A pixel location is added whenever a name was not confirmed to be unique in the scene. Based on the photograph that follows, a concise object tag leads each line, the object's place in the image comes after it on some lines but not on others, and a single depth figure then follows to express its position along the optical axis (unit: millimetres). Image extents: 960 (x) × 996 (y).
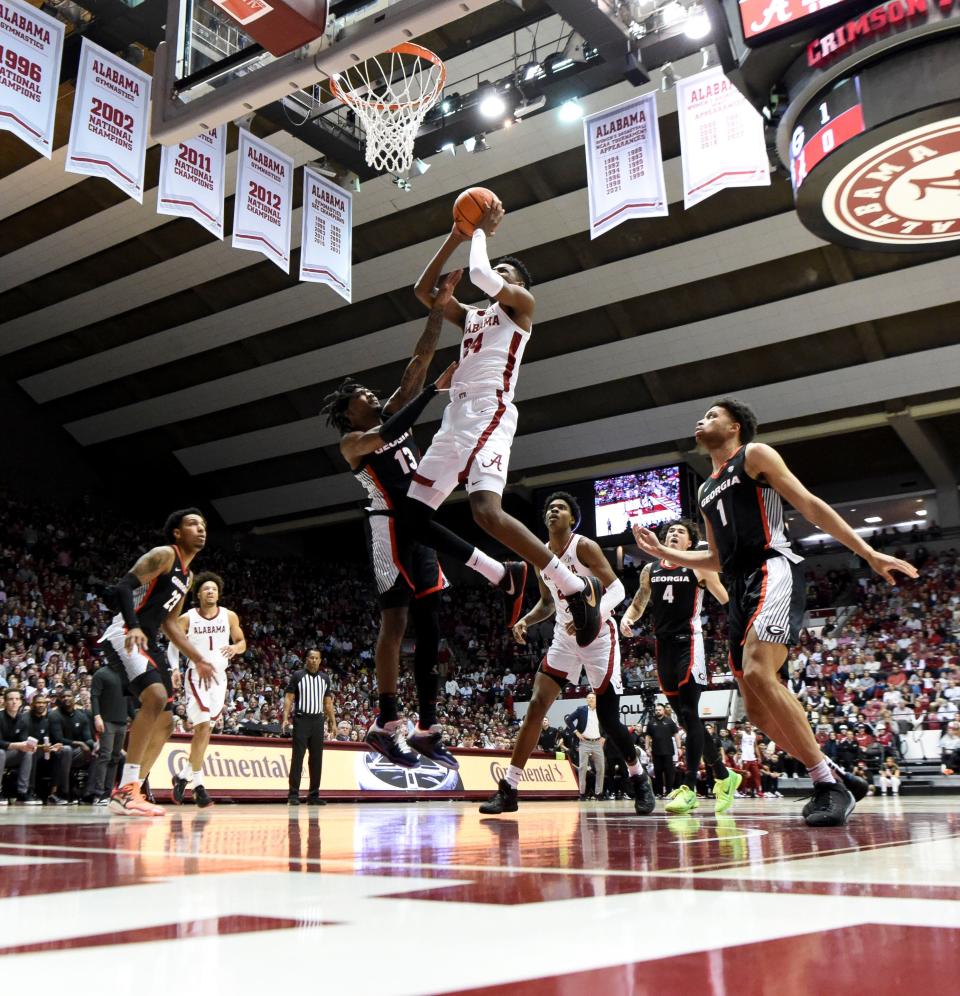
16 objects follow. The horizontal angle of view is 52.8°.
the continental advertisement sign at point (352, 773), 10836
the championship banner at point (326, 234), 13273
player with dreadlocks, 4664
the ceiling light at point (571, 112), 16422
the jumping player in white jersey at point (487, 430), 4316
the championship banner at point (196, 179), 11500
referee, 9906
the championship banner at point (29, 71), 10180
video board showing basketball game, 25406
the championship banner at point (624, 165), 12109
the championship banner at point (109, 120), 10742
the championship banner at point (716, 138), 11156
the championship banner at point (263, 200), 12422
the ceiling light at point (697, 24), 11797
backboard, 6488
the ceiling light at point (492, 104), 13352
